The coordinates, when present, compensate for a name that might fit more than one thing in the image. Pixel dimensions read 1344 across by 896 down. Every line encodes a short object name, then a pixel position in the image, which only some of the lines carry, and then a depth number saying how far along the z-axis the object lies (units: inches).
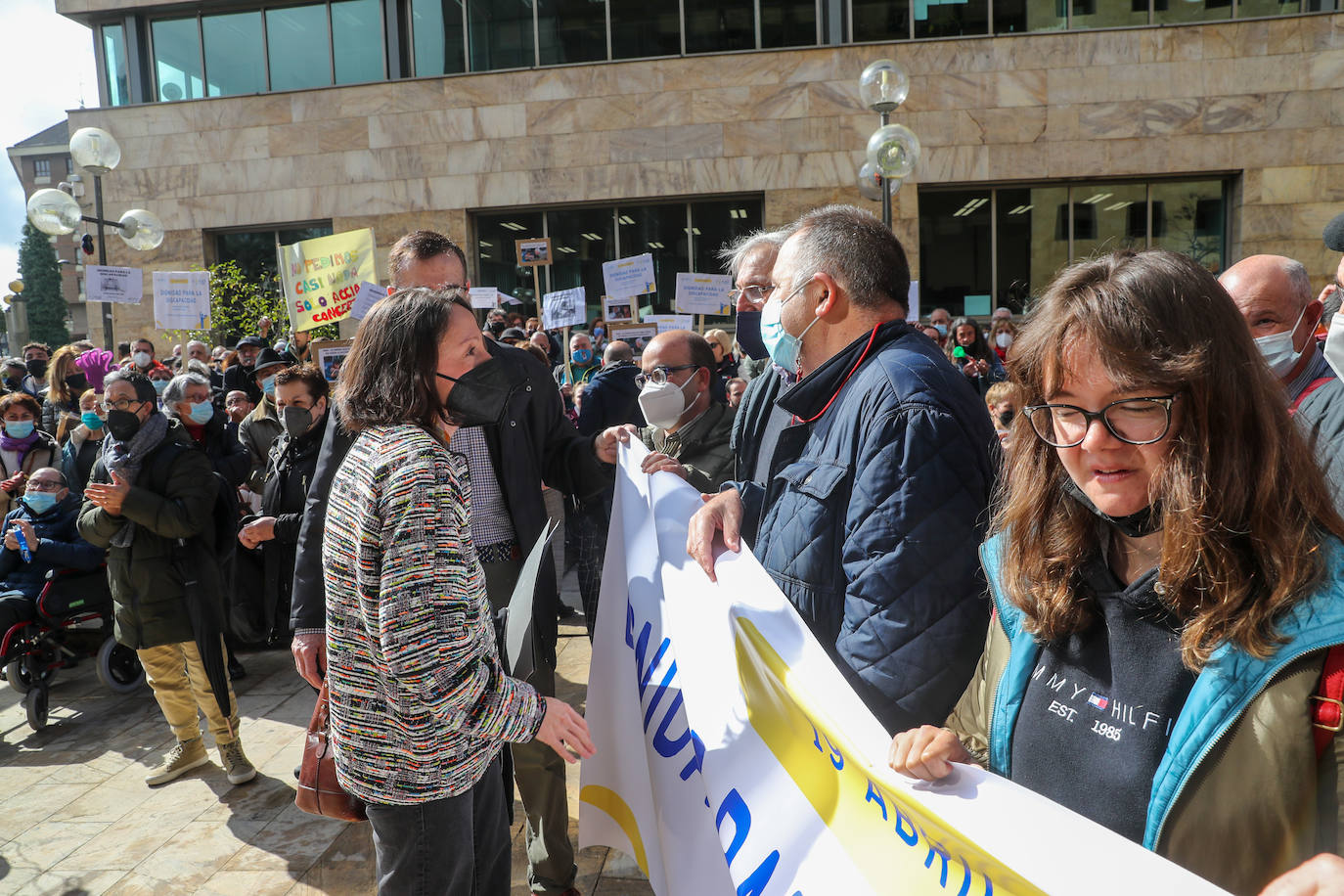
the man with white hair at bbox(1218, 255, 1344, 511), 116.6
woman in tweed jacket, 73.6
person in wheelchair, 215.9
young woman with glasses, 41.1
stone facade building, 547.2
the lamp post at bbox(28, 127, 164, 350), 404.2
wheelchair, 204.2
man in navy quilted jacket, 65.1
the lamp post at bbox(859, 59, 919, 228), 320.2
